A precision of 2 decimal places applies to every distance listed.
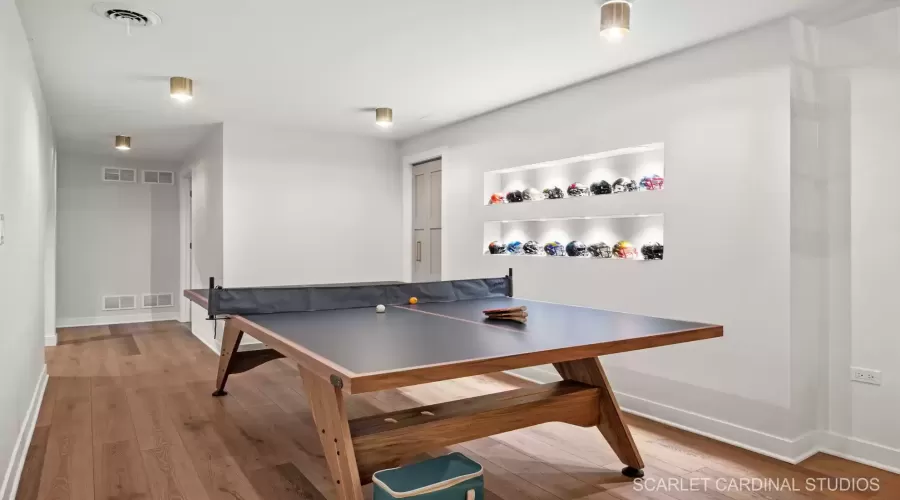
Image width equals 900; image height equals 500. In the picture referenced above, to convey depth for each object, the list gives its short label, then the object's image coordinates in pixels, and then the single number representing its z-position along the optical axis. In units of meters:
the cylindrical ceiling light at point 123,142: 5.88
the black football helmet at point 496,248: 4.79
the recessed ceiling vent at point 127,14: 2.64
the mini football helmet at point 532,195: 4.36
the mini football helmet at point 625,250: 3.70
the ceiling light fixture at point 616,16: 2.52
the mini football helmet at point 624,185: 3.68
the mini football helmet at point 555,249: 4.19
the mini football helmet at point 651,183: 3.50
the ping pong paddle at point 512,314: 2.51
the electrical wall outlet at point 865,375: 2.74
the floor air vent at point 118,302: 7.30
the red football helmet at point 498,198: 4.74
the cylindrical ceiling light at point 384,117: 4.60
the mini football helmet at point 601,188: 3.81
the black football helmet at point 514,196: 4.53
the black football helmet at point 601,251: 3.82
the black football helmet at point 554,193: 4.20
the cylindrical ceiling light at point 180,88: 3.74
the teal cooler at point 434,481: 1.81
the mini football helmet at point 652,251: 3.47
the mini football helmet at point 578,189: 4.00
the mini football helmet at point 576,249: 4.00
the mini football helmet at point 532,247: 4.47
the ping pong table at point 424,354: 1.74
